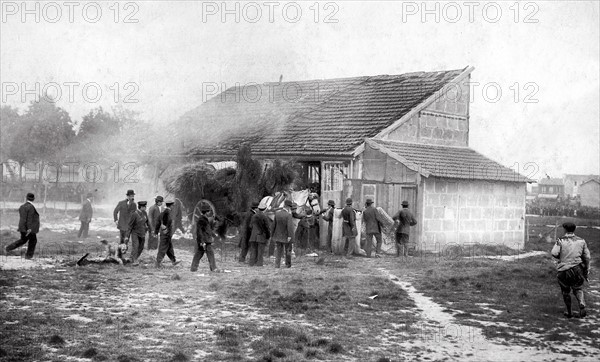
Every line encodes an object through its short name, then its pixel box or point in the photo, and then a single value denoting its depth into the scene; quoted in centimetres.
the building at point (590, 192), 9262
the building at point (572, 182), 11531
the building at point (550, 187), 11400
